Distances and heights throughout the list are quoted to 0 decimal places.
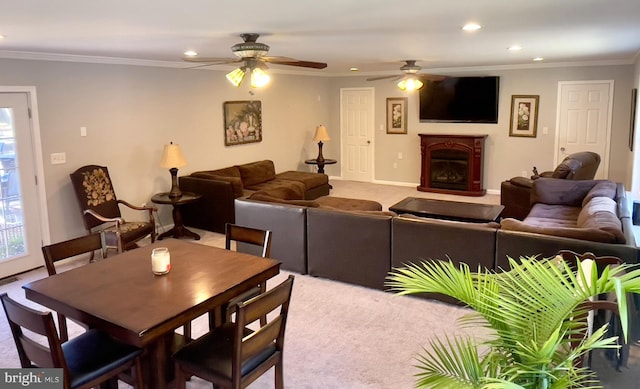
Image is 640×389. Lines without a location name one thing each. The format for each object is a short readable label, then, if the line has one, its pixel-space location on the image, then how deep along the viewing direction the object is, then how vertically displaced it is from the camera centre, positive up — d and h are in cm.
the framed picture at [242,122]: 765 +16
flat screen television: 855 +52
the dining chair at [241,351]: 226 -112
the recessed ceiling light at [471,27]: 365 +78
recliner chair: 632 -73
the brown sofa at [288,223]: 459 -90
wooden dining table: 225 -82
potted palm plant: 145 -61
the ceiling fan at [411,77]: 650 +70
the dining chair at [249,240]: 321 -76
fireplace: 872 -64
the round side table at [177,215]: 614 -106
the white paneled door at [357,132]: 996 -4
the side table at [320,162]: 929 -61
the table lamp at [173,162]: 612 -37
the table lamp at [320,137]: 934 -12
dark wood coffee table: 570 -99
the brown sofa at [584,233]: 351 -82
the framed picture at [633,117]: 635 +12
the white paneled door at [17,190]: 494 -57
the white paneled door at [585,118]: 773 +14
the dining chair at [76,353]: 213 -110
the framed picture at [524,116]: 831 +20
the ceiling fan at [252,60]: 388 +57
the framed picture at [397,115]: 950 +28
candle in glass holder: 276 -73
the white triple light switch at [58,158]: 532 -26
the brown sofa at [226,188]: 633 -81
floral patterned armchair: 530 -82
